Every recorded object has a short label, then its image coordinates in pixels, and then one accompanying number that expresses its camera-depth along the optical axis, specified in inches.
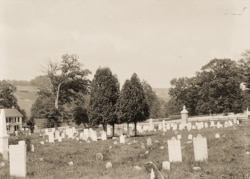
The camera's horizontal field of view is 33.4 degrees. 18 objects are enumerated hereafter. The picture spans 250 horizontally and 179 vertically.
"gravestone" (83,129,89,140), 1280.4
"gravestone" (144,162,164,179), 329.7
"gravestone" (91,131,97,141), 1195.6
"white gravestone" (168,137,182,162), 553.6
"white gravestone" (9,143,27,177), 471.2
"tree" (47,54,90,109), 2677.2
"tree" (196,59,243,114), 3031.5
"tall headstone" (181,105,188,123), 1883.9
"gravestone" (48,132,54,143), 1212.8
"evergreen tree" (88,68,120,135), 1348.4
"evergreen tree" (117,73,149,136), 1309.1
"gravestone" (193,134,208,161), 549.0
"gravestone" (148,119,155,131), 1804.6
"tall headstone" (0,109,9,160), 700.0
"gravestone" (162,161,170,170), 459.5
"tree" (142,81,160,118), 3715.8
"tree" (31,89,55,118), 2223.2
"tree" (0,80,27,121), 3147.1
